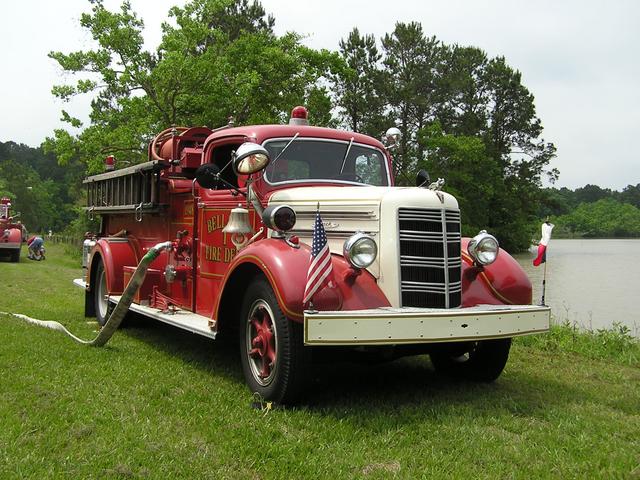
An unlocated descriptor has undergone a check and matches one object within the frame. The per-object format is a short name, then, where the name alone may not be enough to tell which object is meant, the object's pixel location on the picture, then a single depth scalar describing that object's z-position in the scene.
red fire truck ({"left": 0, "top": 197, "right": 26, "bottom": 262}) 22.31
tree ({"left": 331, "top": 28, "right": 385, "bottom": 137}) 36.00
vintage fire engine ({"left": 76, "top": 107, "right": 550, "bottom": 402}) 4.25
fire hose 6.18
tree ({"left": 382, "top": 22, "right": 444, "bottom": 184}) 36.44
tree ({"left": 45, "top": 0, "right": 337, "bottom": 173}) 17.62
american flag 4.12
